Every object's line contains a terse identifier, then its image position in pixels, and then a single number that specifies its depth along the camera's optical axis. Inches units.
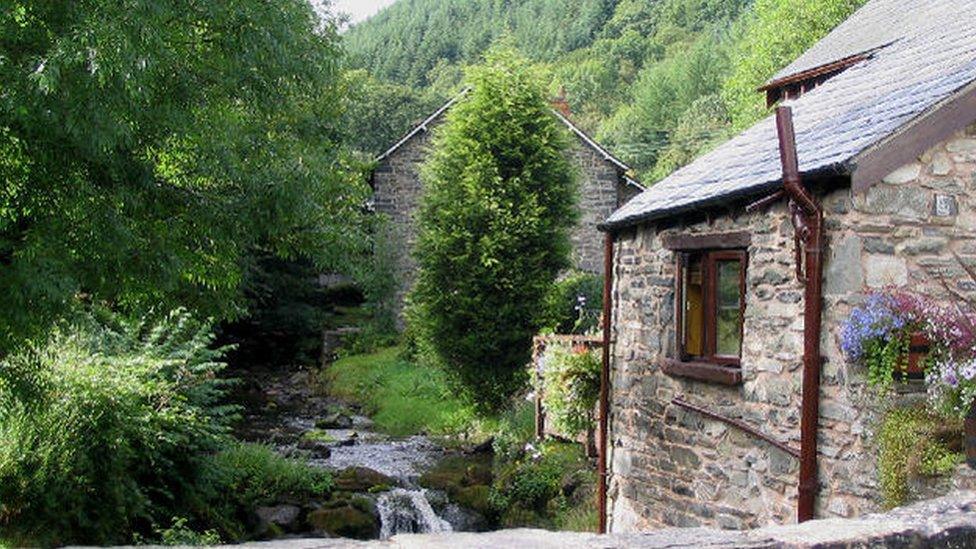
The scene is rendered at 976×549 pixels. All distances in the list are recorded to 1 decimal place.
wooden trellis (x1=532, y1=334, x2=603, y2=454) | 566.7
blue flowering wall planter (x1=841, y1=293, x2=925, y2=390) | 237.3
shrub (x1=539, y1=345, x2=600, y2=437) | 441.1
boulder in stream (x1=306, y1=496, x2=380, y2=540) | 499.8
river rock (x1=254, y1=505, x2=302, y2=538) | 483.8
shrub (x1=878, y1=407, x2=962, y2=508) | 226.5
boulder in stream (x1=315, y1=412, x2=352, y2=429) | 782.5
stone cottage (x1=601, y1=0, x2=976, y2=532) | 250.2
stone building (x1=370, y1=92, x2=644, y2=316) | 1071.6
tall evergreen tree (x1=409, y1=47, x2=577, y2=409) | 730.8
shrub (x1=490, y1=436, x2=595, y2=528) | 481.1
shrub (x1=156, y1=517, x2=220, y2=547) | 354.5
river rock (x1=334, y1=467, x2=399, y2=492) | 561.6
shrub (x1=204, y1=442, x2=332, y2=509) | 518.9
